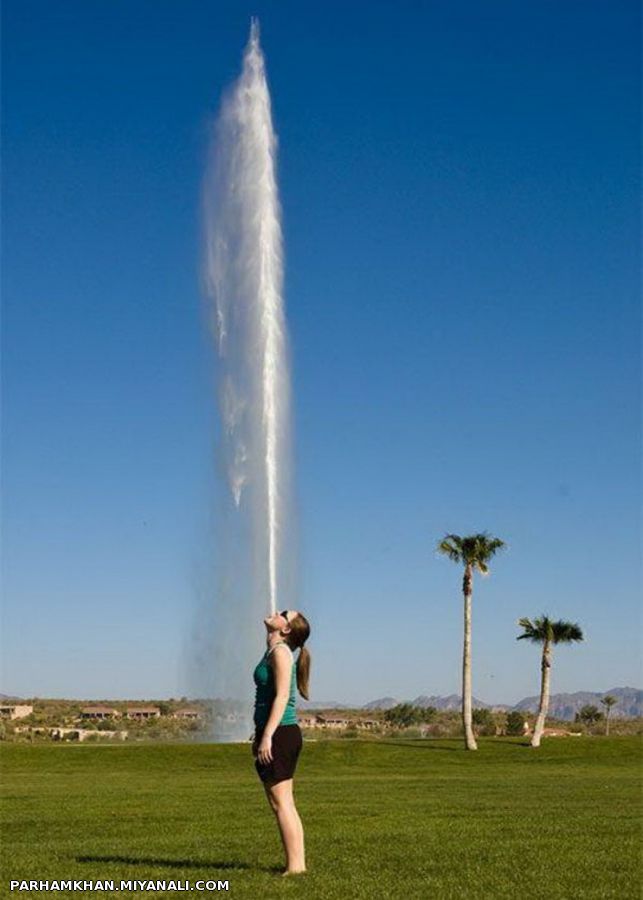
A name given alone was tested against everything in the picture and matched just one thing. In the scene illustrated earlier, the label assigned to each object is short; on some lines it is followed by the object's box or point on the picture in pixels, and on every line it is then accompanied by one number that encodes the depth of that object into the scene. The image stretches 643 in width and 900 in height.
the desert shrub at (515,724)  76.90
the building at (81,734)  67.69
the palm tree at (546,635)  60.09
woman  11.30
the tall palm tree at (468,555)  58.75
